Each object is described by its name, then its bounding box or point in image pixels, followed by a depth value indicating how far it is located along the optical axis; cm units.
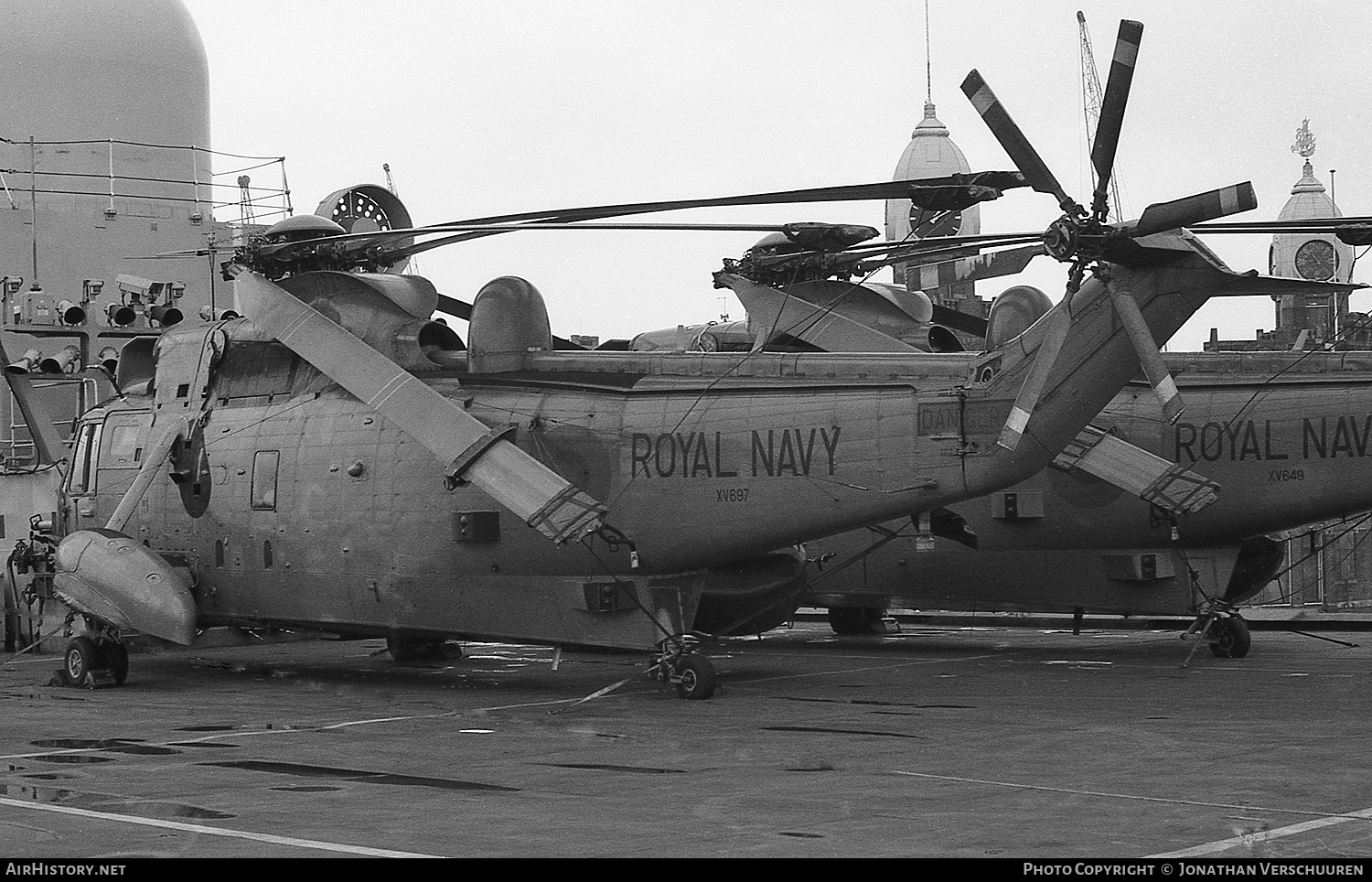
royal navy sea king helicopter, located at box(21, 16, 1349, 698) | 1725
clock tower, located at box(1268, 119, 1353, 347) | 6719
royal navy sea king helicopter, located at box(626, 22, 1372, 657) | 2134
